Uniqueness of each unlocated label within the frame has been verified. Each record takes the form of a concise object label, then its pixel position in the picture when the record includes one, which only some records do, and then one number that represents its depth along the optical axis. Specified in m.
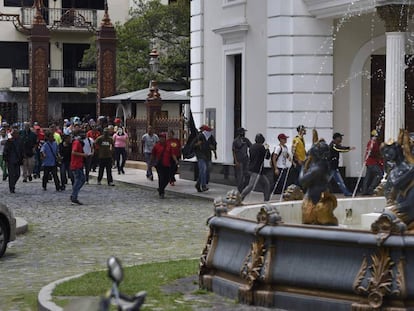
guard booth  35.25
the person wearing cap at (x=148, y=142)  31.51
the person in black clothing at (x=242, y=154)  24.56
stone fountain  9.07
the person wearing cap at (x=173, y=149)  26.16
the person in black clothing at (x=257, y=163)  22.11
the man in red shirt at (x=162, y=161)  25.36
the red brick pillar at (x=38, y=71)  46.69
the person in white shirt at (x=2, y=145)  31.22
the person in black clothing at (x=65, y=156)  27.69
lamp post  36.22
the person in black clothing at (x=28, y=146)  29.67
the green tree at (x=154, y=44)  49.34
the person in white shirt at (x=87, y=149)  27.28
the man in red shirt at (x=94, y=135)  32.93
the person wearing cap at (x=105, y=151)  29.09
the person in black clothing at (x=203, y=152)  26.17
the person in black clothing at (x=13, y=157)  26.70
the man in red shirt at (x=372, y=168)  22.86
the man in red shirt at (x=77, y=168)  23.38
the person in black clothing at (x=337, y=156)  22.78
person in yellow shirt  22.95
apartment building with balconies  58.31
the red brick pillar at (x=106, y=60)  43.84
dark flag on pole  27.78
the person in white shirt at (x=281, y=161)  23.73
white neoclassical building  25.11
